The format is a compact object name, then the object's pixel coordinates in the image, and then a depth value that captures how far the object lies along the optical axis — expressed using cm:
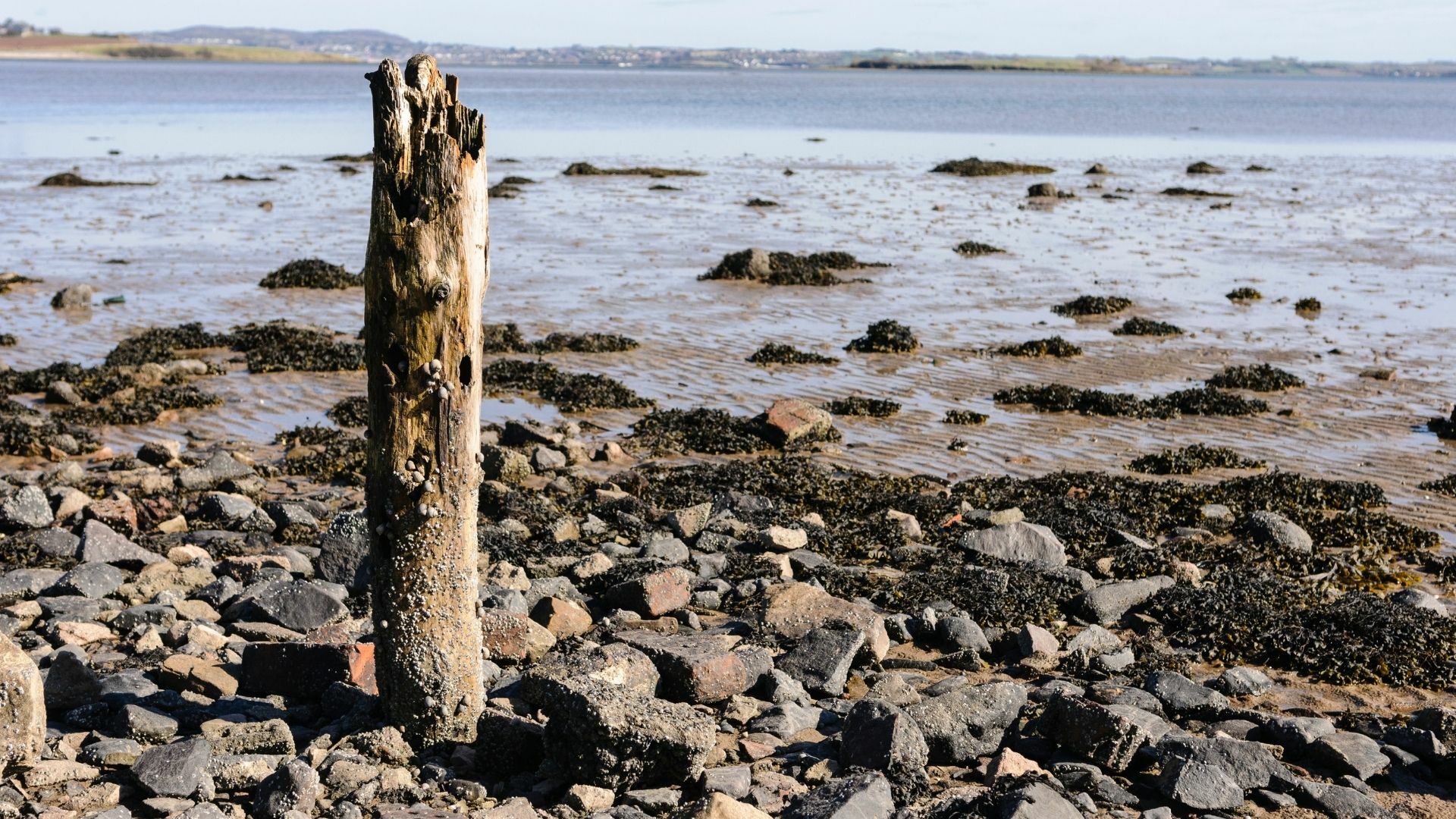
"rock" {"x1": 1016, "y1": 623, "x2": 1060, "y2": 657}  886
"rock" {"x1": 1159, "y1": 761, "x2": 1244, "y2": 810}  671
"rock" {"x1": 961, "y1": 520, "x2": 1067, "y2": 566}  1105
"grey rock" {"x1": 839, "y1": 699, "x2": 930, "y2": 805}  670
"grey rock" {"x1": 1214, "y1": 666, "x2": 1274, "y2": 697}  854
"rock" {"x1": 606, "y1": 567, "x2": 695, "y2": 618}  946
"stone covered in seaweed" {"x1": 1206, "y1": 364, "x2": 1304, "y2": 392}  1722
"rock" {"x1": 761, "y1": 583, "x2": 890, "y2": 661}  884
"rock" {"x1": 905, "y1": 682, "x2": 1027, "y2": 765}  709
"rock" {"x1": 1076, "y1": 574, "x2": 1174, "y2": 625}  984
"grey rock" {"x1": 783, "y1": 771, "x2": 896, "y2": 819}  607
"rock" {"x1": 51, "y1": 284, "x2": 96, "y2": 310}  2164
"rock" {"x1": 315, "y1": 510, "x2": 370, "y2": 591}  972
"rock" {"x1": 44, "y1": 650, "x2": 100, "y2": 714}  735
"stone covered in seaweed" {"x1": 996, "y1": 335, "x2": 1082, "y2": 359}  1909
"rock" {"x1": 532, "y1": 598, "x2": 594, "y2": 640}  895
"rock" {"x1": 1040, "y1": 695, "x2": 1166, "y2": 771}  695
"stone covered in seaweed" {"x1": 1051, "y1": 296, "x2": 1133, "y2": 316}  2217
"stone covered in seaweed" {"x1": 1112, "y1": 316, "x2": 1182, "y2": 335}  2064
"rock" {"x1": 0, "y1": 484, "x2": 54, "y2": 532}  1112
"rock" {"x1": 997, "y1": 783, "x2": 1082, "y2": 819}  603
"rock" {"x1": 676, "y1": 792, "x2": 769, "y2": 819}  599
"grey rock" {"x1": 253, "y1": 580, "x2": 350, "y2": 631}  881
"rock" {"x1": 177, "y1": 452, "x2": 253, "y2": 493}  1265
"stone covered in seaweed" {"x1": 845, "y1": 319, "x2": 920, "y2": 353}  1920
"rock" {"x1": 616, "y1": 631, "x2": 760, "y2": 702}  758
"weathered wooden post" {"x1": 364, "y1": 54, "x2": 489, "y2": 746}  654
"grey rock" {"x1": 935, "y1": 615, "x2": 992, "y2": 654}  904
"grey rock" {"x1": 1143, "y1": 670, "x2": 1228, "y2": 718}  800
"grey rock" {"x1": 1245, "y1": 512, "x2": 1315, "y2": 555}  1147
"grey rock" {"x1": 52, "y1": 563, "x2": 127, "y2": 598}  945
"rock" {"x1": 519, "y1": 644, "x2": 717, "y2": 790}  639
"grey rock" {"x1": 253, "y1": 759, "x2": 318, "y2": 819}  614
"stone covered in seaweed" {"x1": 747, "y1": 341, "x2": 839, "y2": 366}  1864
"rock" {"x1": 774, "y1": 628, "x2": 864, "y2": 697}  812
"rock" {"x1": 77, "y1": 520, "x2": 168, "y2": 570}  1016
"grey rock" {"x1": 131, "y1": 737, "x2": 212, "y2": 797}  631
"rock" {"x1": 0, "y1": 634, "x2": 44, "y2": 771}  639
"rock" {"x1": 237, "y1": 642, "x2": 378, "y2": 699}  757
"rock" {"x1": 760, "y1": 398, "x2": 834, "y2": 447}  1461
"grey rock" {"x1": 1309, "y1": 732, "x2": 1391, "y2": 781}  716
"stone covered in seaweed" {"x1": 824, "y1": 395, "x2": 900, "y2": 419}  1594
